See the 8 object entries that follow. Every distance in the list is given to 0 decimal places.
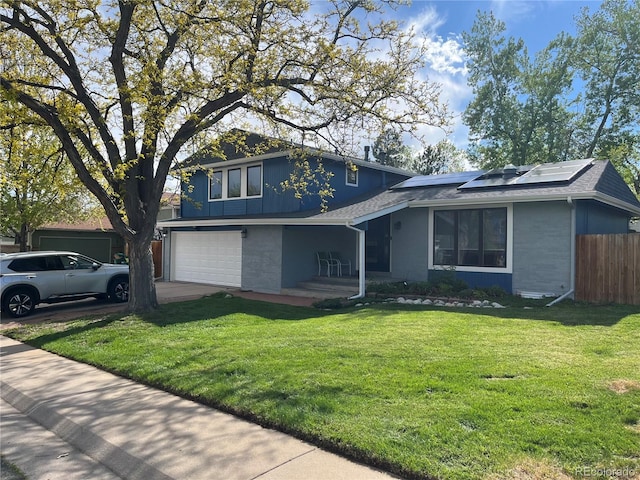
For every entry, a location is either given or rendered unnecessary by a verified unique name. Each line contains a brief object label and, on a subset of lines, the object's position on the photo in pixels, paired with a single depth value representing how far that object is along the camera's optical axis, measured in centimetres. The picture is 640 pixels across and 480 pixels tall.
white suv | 1096
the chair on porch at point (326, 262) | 1568
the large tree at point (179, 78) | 933
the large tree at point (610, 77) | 2506
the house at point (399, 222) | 1162
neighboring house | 2684
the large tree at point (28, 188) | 990
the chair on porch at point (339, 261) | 1581
